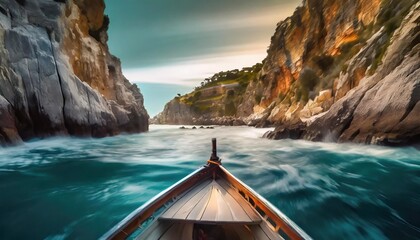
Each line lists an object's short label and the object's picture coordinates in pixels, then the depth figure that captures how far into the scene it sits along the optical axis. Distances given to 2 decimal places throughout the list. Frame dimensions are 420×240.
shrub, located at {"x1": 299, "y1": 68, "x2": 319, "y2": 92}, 27.42
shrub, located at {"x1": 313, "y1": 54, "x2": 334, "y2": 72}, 26.51
